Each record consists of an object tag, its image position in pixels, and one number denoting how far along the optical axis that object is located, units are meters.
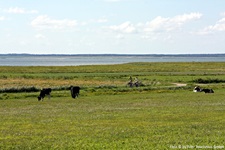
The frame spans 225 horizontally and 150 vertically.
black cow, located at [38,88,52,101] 45.72
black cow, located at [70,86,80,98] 46.75
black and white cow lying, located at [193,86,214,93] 52.43
